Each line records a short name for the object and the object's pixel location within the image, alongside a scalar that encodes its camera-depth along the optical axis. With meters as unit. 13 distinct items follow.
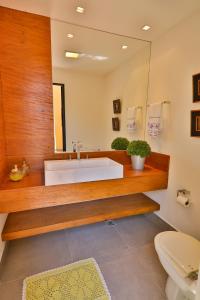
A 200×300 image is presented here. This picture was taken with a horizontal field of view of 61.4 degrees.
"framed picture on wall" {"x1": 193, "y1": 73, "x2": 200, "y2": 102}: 1.66
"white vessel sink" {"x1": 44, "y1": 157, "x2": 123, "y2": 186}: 1.61
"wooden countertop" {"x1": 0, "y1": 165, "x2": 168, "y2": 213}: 1.52
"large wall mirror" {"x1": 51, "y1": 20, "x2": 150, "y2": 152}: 2.01
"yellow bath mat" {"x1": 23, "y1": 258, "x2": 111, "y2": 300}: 1.34
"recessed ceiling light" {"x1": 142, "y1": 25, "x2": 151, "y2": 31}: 1.90
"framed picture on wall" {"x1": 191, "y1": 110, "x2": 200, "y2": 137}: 1.68
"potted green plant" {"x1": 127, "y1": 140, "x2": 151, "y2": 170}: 2.09
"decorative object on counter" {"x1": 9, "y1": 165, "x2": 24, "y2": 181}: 1.68
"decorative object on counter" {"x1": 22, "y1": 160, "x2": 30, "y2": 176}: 1.82
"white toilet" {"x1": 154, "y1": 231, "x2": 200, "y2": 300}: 1.08
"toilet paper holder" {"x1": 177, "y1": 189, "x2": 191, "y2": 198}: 1.86
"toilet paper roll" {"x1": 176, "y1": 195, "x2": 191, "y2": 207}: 1.83
